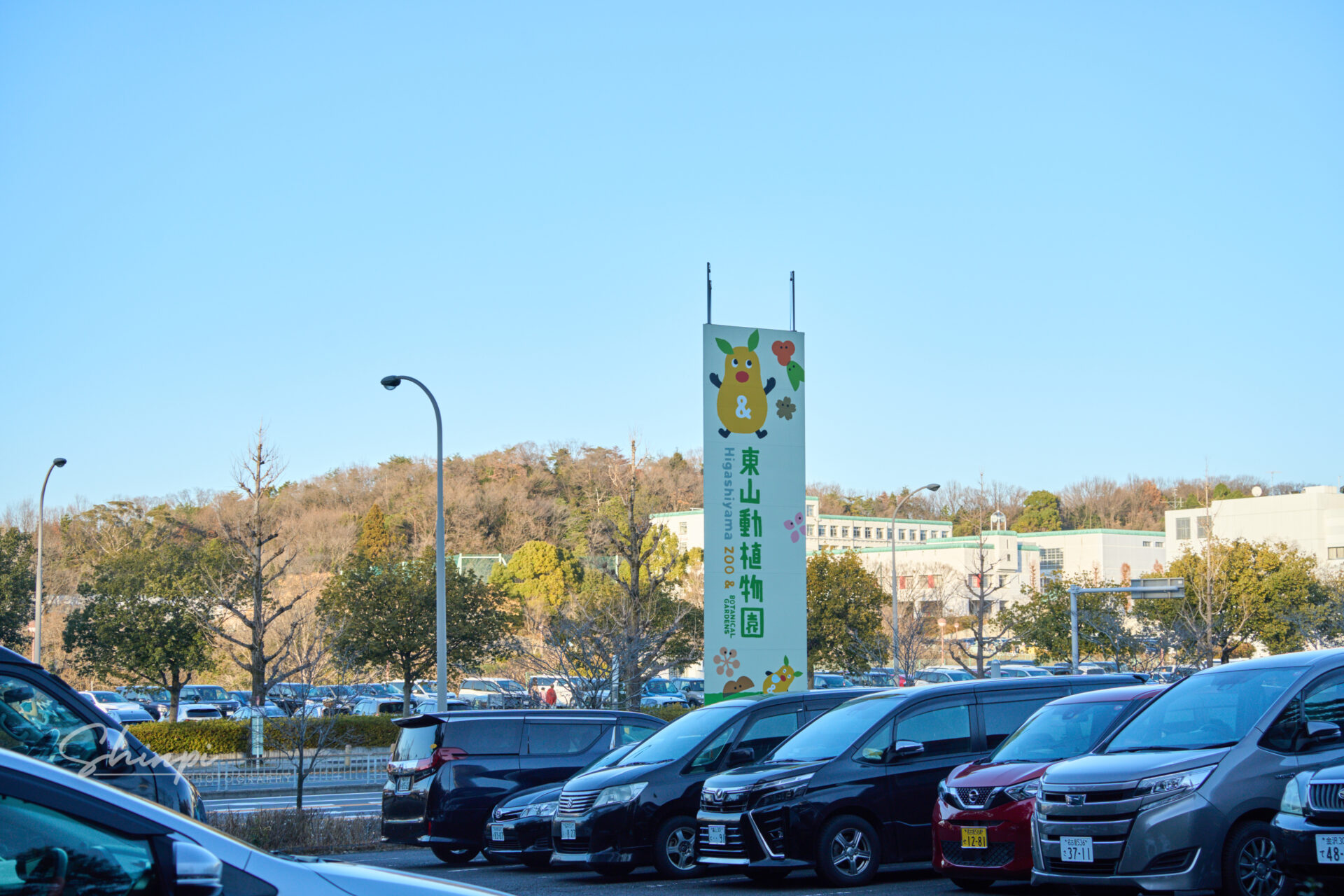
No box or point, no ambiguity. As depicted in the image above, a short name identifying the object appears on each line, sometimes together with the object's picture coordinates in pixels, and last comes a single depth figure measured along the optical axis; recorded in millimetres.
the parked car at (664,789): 12438
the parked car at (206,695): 49531
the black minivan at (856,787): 11289
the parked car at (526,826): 13750
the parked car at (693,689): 48081
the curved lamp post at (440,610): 24094
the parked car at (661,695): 45594
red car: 10164
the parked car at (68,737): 7652
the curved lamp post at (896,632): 39803
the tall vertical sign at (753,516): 25297
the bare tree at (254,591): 31312
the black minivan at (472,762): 14734
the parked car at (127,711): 39844
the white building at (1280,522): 75938
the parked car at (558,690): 47531
